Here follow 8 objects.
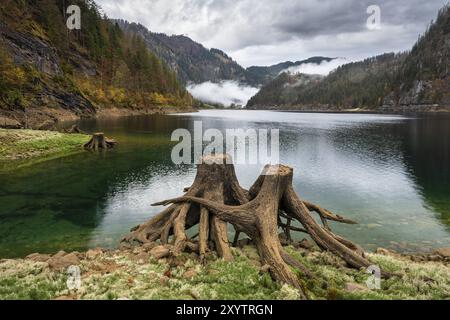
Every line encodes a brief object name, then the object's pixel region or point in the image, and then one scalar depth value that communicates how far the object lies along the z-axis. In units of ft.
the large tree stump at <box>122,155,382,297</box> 43.34
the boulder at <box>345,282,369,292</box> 36.11
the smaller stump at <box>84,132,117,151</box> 178.09
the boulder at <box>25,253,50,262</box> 47.05
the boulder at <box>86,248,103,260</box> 46.21
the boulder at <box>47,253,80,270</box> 40.68
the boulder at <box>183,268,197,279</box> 37.81
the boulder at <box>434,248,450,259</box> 55.03
